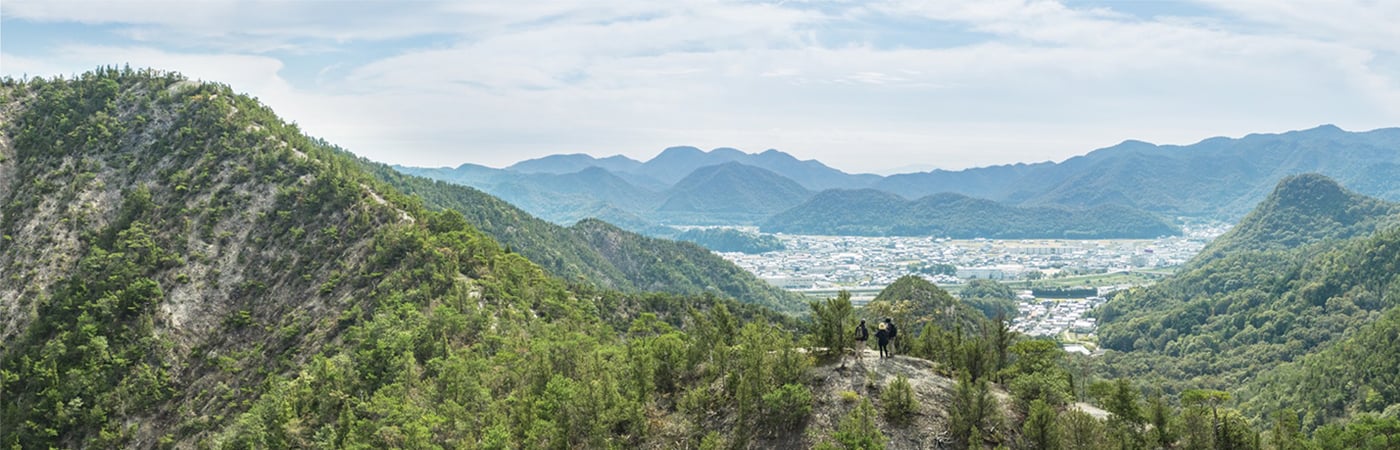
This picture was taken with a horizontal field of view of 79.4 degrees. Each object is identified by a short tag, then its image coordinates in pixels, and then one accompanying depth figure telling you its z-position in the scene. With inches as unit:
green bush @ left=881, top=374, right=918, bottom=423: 1317.7
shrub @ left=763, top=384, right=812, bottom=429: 1327.5
